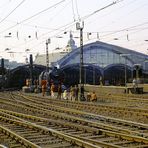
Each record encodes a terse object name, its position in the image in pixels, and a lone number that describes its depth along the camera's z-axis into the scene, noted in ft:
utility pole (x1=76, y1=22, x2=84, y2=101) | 111.04
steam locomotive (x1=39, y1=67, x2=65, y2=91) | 171.73
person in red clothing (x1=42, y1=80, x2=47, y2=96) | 139.33
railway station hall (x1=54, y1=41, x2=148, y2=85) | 255.29
